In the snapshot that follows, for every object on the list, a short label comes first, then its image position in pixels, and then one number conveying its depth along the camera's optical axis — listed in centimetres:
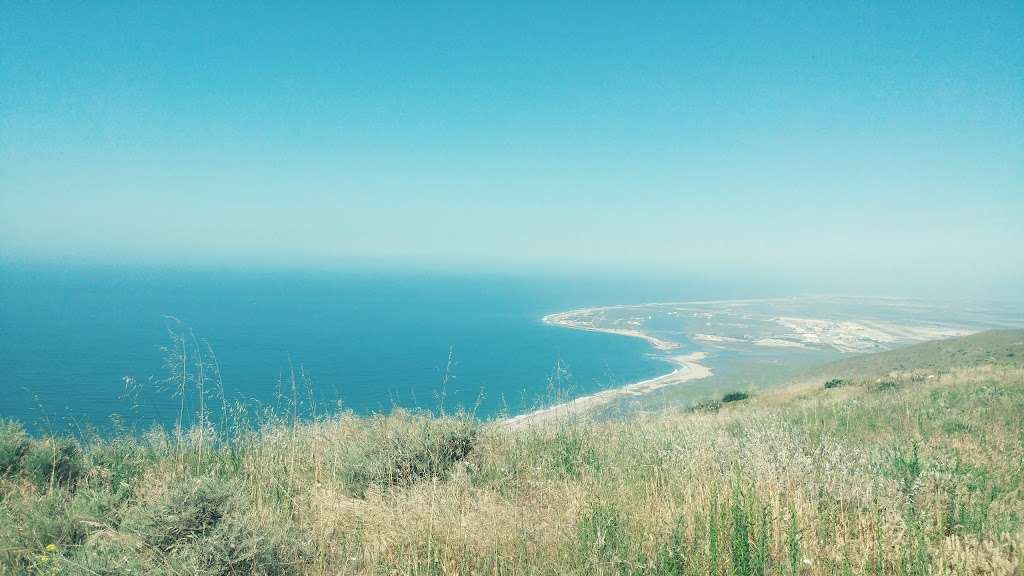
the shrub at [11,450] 542
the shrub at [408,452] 541
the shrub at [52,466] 528
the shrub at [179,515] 337
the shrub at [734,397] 2897
